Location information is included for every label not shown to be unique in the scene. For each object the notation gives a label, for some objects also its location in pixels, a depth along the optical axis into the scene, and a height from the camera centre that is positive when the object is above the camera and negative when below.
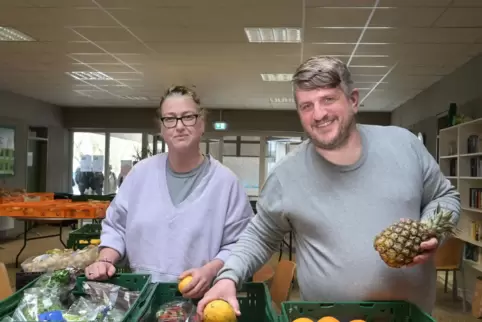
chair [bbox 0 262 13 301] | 2.44 -0.60
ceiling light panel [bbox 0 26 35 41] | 5.62 +1.61
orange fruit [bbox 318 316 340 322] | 1.12 -0.34
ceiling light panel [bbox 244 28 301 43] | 5.33 +1.58
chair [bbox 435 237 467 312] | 5.13 -0.86
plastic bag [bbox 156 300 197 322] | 1.23 -0.37
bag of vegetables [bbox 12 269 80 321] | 1.24 -0.35
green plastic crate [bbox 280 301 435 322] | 1.17 -0.33
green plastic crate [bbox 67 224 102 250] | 3.32 -0.48
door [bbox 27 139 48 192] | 12.09 +0.03
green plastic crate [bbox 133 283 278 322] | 1.31 -0.36
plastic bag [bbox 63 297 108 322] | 1.21 -0.38
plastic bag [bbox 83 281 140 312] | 1.37 -0.36
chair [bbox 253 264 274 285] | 3.20 -0.69
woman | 1.71 -0.14
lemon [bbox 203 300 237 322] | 1.11 -0.33
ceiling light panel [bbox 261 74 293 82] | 7.89 +1.61
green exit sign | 12.51 +1.20
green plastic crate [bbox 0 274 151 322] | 1.21 -0.34
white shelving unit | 5.58 -0.06
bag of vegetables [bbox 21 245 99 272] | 2.42 -0.47
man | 1.29 -0.06
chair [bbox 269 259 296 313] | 2.60 -0.61
